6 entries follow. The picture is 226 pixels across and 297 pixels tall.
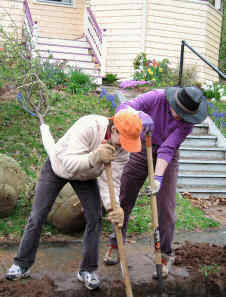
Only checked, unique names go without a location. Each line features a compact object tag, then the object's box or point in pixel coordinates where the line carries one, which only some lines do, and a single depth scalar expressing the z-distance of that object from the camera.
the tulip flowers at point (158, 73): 10.91
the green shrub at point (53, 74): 8.70
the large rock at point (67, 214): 4.70
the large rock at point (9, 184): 4.70
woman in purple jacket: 3.41
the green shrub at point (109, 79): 11.09
